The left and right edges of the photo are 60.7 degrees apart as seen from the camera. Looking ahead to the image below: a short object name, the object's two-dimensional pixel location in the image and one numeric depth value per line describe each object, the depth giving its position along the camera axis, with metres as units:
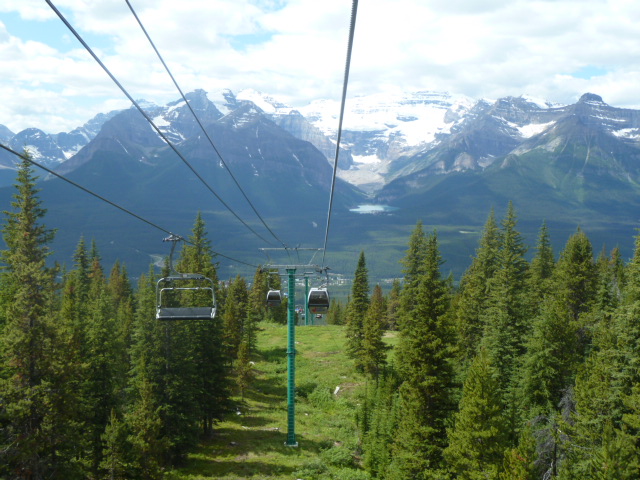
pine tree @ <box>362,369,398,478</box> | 39.62
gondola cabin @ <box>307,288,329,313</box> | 37.97
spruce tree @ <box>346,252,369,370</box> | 68.95
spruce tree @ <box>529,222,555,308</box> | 67.26
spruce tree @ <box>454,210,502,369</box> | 56.56
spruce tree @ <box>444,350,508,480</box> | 28.17
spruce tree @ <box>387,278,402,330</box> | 112.31
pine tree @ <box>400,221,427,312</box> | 57.81
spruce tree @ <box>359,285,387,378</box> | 60.75
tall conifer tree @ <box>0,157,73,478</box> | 30.03
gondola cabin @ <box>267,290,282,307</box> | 41.34
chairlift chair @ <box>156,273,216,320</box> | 24.09
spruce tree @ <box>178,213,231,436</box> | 47.34
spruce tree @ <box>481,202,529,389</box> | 46.94
